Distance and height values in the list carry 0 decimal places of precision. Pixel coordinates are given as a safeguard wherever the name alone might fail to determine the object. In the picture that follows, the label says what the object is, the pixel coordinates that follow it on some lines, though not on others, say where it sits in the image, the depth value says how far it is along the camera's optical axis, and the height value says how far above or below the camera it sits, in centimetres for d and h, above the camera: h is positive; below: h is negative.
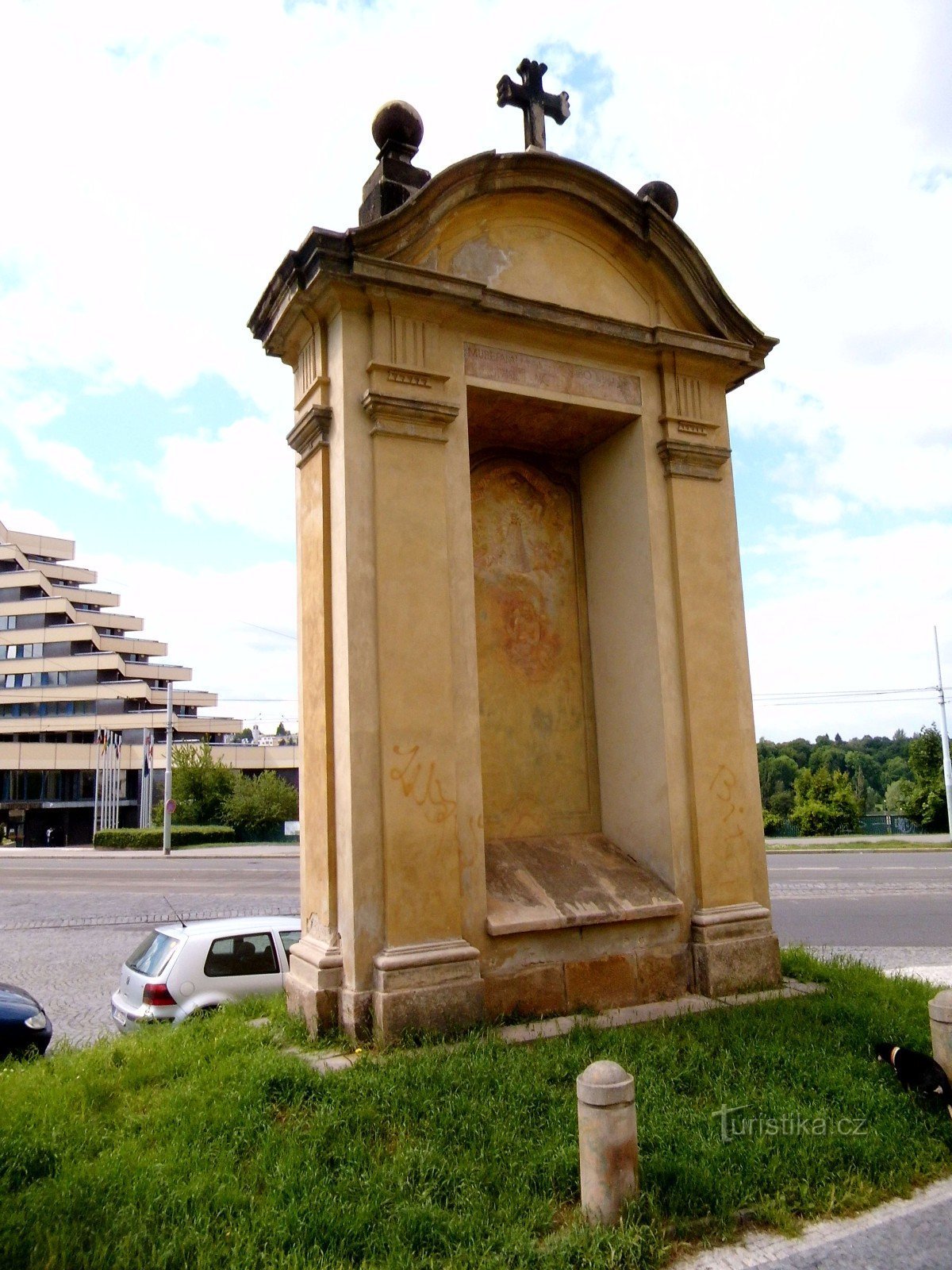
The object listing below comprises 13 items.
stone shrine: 616 +132
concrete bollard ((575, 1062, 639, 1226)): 379 -162
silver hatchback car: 798 -172
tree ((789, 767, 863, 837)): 4088 -236
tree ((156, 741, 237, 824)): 4700 -50
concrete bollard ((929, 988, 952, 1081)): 513 -159
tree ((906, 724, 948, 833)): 3953 -151
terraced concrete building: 5484 +511
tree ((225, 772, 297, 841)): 4256 -147
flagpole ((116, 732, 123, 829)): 4916 +59
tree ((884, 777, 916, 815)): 4284 -270
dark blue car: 780 -210
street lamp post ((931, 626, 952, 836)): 3292 -40
